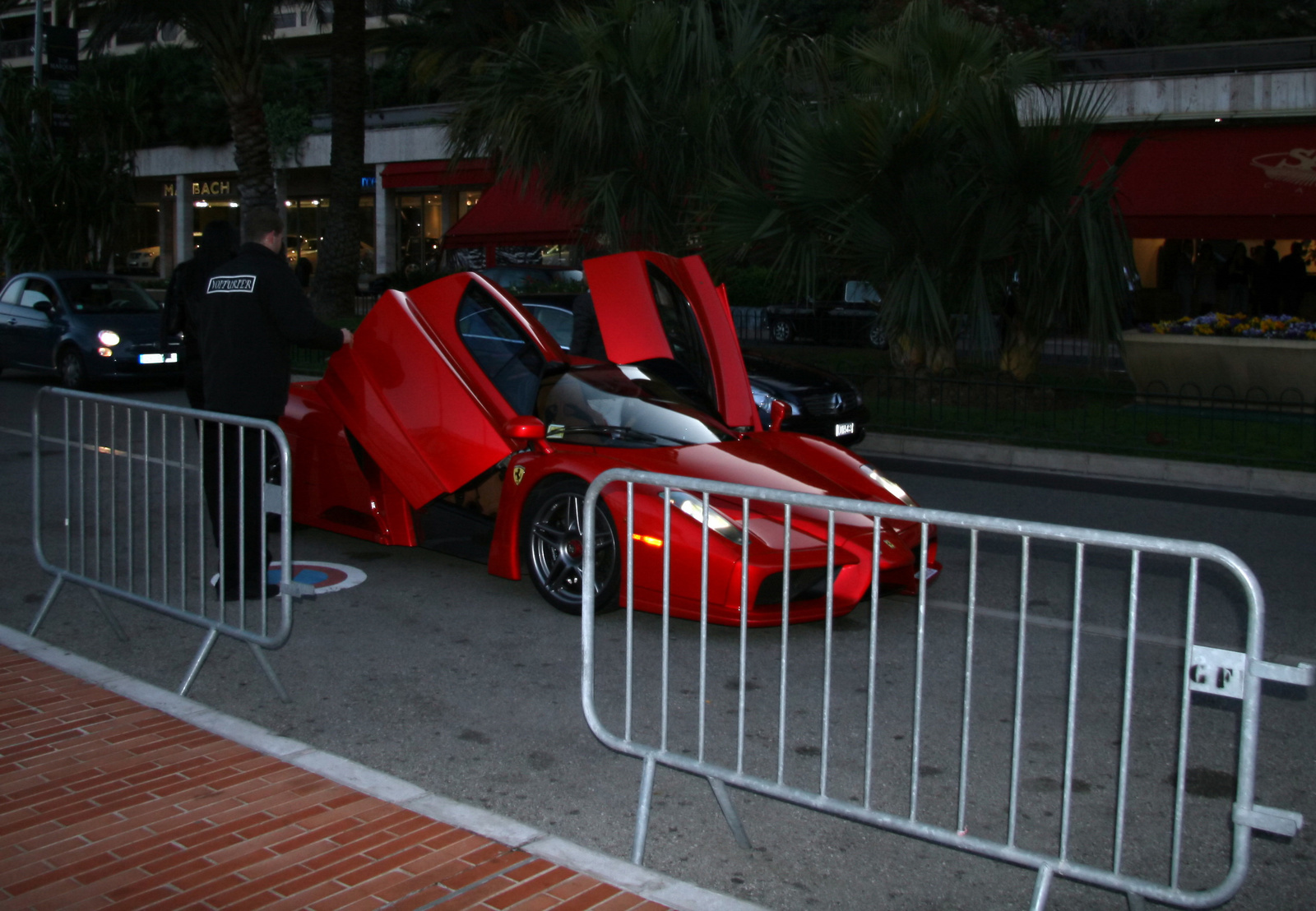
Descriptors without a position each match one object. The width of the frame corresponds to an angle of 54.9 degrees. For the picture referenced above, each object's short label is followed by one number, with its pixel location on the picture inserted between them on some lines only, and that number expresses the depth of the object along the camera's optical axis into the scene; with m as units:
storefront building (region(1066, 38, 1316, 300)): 20.86
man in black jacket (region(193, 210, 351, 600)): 6.32
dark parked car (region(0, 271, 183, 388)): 15.98
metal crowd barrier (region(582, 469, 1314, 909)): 2.96
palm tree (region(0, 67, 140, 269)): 25.84
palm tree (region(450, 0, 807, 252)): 14.94
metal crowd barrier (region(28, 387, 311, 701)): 4.88
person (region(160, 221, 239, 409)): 7.81
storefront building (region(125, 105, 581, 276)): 39.44
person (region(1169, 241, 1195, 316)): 25.27
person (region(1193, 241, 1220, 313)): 25.53
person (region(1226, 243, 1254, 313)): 24.94
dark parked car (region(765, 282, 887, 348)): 22.88
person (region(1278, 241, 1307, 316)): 24.52
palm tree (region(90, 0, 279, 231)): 20.45
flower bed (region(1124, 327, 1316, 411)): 14.41
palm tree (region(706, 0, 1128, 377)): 12.97
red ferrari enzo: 5.80
